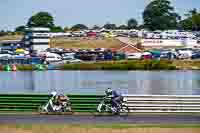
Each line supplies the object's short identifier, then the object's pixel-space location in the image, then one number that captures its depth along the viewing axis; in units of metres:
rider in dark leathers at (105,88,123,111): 34.16
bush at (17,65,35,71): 174.00
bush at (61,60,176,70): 169.38
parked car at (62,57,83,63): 183.50
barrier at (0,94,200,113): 35.50
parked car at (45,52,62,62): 187.50
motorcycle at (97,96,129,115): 34.09
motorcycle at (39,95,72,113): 34.50
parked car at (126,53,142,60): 191.68
